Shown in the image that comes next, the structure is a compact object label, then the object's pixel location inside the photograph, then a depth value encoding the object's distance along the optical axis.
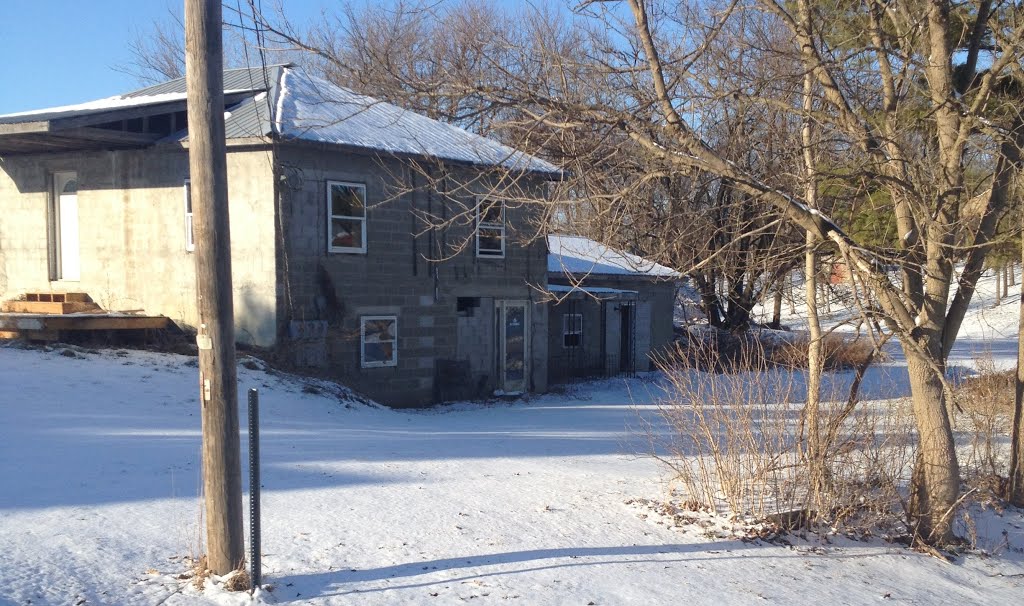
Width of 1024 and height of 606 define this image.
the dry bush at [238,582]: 5.15
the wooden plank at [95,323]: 15.00
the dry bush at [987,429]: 9.87
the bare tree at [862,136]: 7.70
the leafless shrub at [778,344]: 26.78
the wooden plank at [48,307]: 15.94
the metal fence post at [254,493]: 5.07
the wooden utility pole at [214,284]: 5.22
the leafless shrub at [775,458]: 7.88
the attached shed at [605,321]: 25.19
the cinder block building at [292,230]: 16.02
